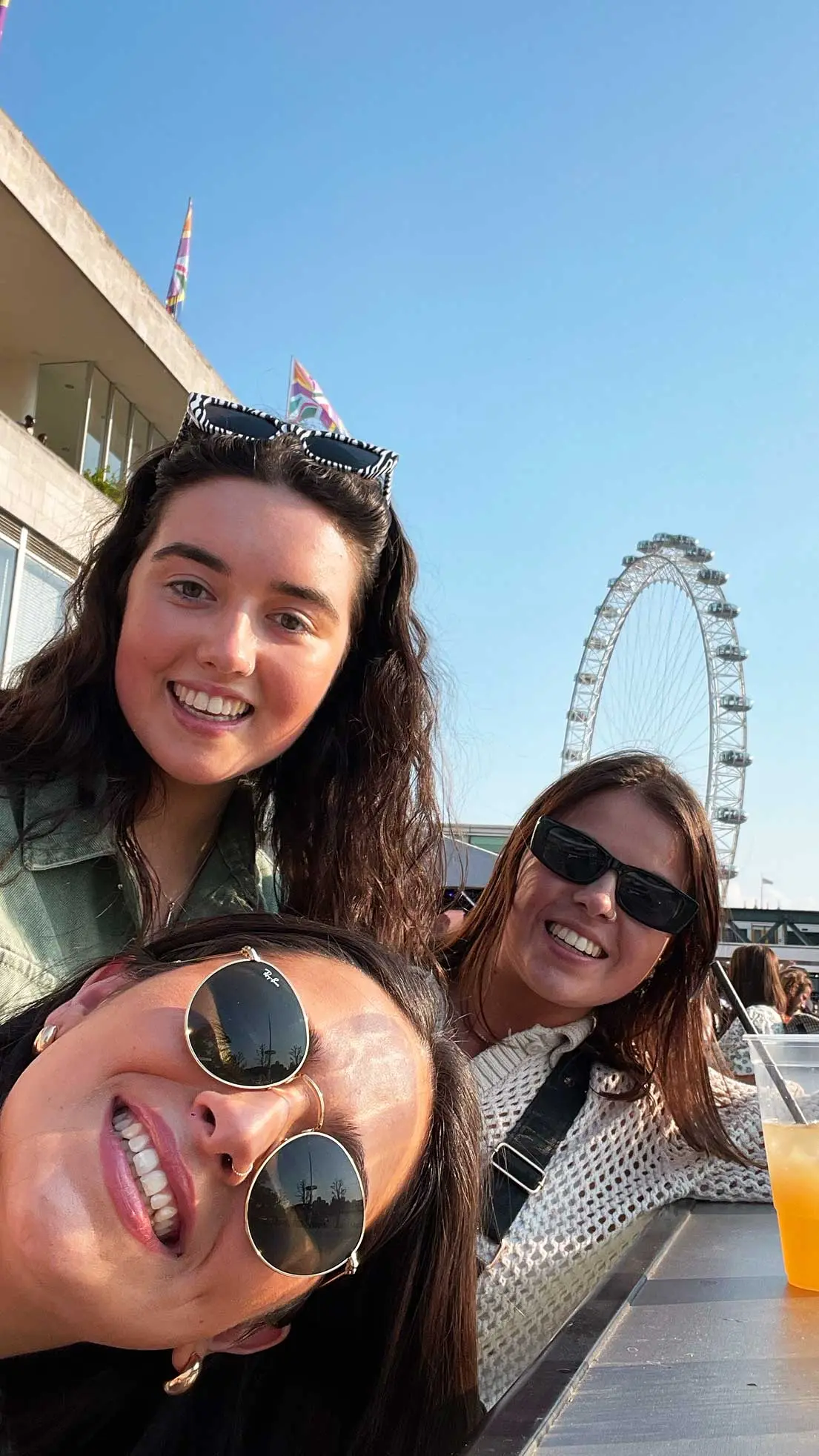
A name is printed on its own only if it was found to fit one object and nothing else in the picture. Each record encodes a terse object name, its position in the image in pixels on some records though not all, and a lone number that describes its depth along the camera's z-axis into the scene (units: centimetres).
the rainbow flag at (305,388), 1762
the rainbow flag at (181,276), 2067
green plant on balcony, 1375
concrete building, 1162
